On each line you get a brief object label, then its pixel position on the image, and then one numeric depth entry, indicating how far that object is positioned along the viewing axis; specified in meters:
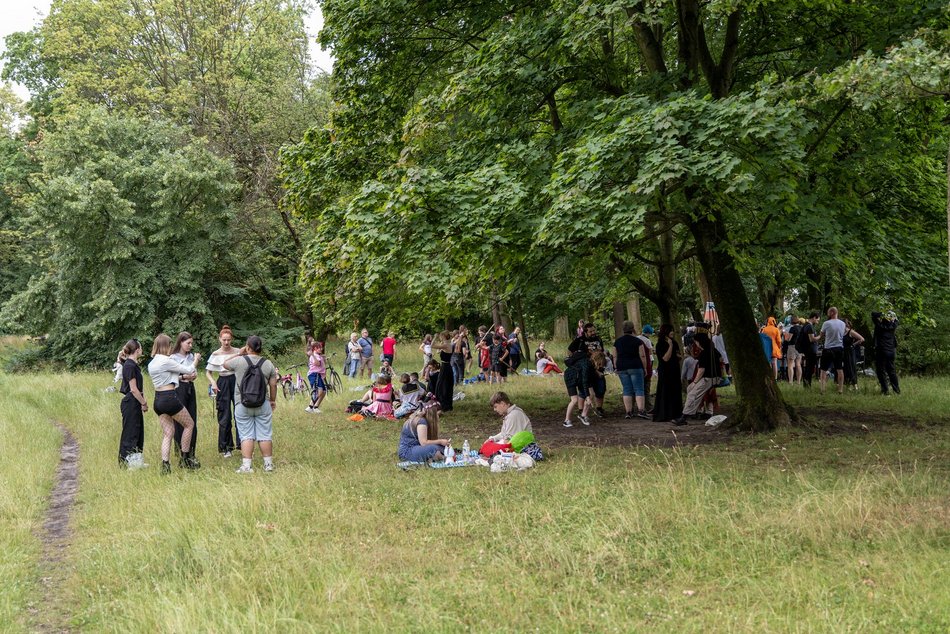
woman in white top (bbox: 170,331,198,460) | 10.41
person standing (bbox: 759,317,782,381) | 17.27
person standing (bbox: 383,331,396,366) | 23.79
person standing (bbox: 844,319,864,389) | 16.11
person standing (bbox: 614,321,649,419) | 13.92
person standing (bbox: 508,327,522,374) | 24.66
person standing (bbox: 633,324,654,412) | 14.35
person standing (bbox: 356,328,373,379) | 24.47
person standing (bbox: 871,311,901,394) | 15.29
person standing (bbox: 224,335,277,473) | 9.73
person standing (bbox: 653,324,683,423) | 13.40
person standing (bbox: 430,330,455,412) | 16.78
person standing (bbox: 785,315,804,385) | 18.14
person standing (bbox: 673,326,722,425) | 13.04
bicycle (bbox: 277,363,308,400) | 20.09
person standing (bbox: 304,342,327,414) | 17.69
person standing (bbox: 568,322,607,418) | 13.80
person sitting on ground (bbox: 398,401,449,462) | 10.27
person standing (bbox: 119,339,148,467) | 10.52
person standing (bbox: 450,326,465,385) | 21.48
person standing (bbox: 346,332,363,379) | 24.38
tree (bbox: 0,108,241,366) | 27.92
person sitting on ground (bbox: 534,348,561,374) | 25.47
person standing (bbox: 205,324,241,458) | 10.74
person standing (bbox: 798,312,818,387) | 17.30
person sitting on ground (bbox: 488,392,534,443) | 10.35
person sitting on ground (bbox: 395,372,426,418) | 13.78
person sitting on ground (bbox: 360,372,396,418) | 16.14
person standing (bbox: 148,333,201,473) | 9.94
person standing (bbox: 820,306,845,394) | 15.95
